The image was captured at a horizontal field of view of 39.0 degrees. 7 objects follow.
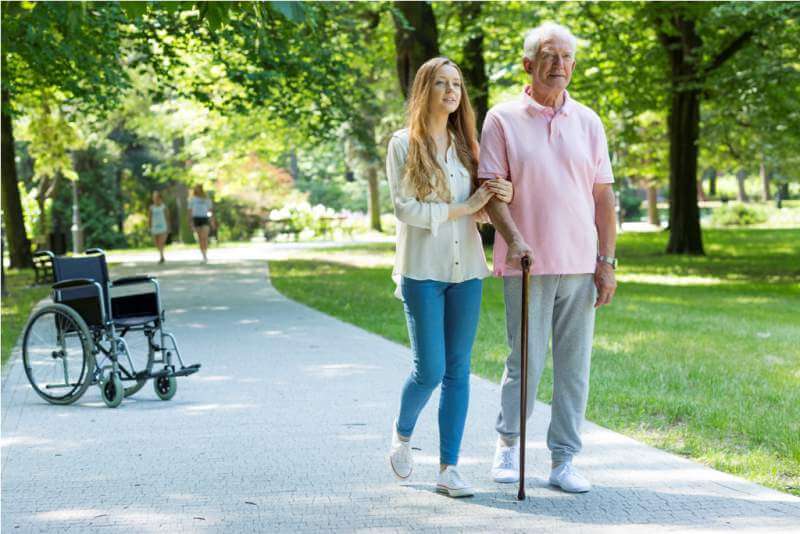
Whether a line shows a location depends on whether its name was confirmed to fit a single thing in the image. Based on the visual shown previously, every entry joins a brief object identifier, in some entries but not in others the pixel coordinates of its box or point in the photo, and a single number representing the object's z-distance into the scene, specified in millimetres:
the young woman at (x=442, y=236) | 5281
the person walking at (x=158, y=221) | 26141
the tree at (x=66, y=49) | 13461
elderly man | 5332
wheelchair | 8219
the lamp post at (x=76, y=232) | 32891
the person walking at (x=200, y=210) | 24375
